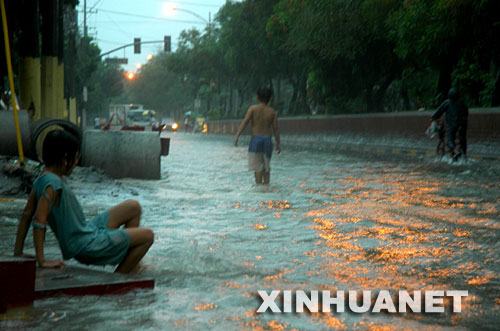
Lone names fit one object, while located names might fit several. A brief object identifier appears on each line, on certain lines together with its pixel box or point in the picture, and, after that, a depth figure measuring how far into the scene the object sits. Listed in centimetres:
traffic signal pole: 5164
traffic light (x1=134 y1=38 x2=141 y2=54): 5281
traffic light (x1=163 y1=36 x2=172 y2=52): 5268
